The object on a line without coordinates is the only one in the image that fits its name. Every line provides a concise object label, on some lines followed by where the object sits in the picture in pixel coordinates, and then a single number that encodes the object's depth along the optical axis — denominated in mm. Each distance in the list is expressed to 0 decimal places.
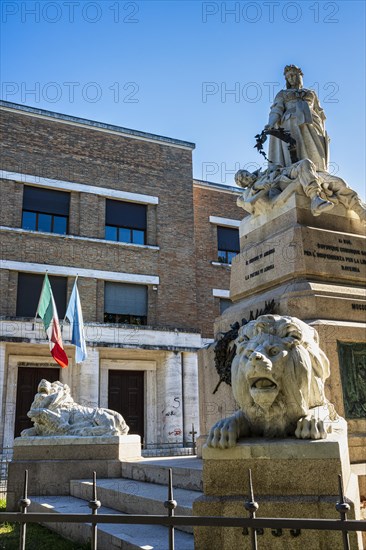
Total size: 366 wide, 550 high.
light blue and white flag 17109
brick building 20156
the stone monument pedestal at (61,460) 7918
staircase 4285
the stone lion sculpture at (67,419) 8625
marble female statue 8516
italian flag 14977
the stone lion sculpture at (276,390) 3607
